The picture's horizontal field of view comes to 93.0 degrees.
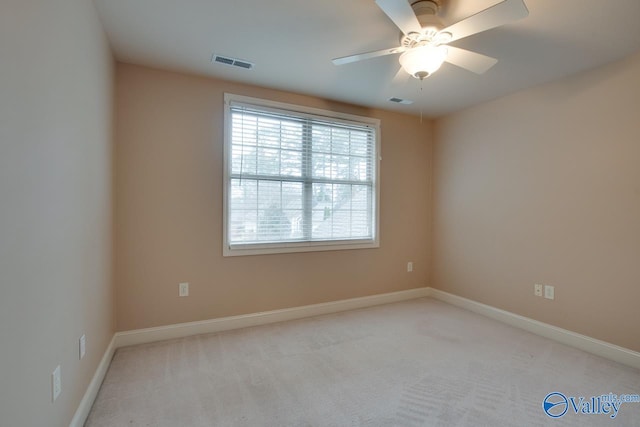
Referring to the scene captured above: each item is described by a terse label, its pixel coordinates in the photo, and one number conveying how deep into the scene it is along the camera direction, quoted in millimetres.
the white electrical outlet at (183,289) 2819
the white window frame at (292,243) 2979
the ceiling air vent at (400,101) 3482
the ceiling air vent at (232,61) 2559
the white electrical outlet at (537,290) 2984
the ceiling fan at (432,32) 1516
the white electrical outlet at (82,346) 1690
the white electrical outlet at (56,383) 1336
